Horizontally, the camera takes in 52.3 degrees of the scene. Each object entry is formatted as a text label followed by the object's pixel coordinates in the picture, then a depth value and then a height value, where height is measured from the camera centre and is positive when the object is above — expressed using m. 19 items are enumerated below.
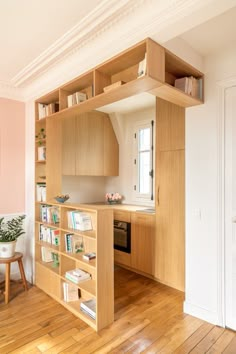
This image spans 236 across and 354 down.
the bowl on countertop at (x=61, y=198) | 2.91 -0.28
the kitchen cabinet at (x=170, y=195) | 3.01 -0.27
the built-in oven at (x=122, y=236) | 3.71 -0.97
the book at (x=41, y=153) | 3.21 +0.30
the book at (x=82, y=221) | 2.59 -0.50
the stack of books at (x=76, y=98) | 2.59 +0.85
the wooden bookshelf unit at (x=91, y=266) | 2.32 -1.02
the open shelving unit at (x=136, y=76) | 1.85 +0.92
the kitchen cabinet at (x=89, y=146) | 3.99 +0.51
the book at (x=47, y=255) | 3.22 -1.07
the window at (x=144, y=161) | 4.16 +0.24
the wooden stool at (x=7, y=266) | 2.79 -1.06
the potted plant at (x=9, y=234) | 2.89 -0.74
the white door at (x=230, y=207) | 2.27 -0.32
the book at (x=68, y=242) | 2.77 -0.77
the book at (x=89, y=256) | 2.47 -0.84
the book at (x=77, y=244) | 2.76 -0.79
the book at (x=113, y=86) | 2.05 +0.78
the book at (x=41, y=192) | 3.22 -0.22
